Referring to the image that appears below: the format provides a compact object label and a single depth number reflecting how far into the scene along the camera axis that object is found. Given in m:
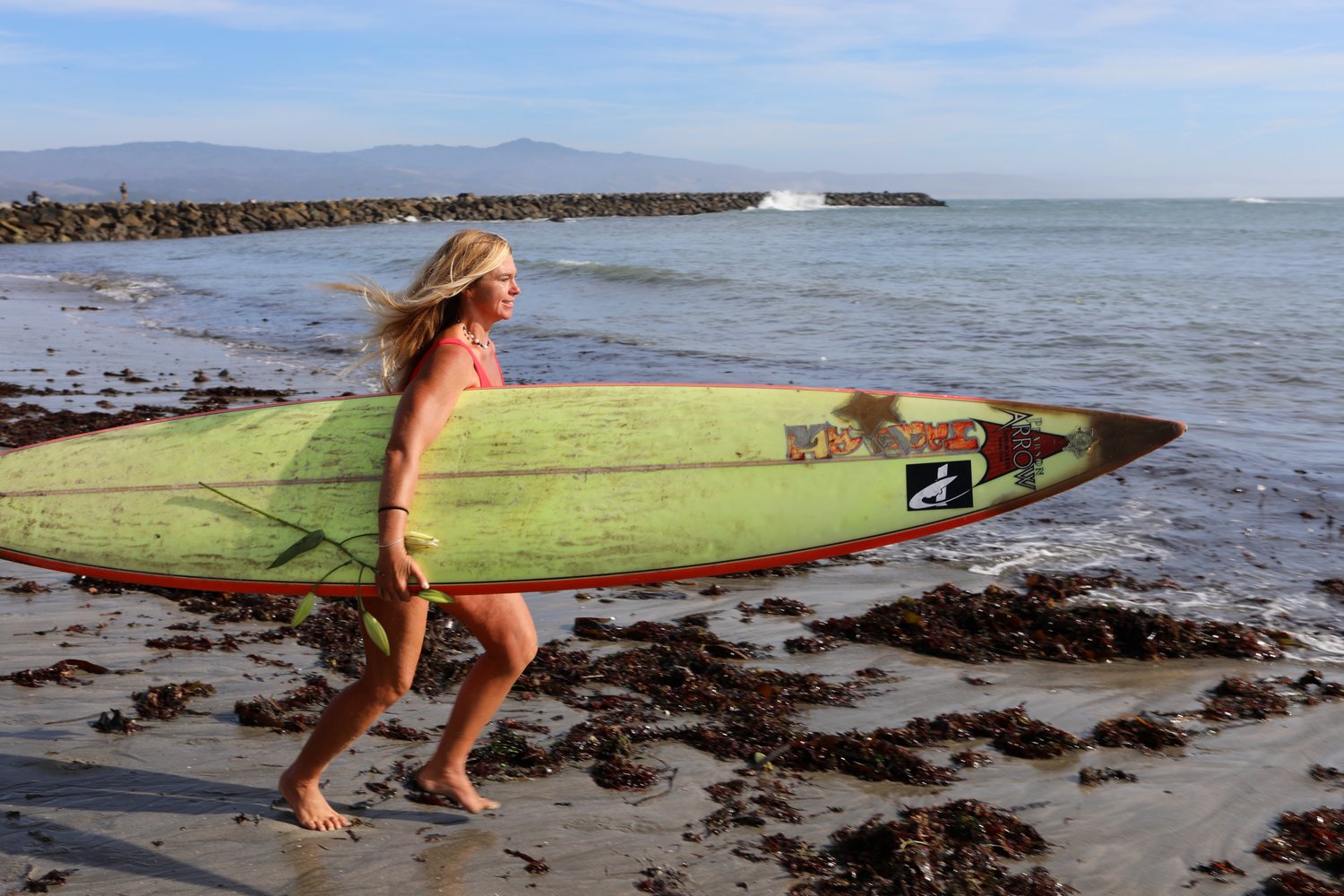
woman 2.57
